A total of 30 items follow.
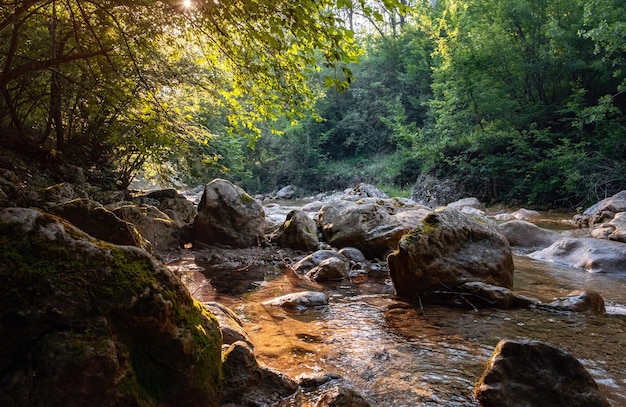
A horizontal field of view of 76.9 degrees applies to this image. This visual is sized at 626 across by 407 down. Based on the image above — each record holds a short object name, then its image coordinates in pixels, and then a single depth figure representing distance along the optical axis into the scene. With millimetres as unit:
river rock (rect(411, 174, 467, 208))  20469
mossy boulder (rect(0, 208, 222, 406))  1776
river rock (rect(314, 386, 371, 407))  2486
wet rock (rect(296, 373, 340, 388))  2958
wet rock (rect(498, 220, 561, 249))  9703
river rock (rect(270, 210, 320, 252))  9500
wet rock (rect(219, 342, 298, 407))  2567
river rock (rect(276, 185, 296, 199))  31750
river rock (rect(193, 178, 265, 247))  9391
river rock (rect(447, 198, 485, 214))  17048
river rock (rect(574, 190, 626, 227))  11297
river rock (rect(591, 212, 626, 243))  8516
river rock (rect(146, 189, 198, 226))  10703
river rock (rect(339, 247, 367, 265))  8432
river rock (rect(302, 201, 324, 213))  17594
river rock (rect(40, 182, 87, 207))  5274
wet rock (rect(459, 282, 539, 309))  5137
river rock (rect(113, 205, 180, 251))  7707
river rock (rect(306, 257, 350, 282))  7000
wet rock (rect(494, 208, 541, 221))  14406
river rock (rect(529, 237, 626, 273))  7270
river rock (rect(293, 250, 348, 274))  7640
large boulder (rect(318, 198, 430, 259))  8914
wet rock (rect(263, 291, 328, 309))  5317
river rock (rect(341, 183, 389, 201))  18456
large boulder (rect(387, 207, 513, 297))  5602
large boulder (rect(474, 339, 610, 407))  2619
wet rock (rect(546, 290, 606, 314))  4879
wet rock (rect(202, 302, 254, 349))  3391
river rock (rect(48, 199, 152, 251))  3379
